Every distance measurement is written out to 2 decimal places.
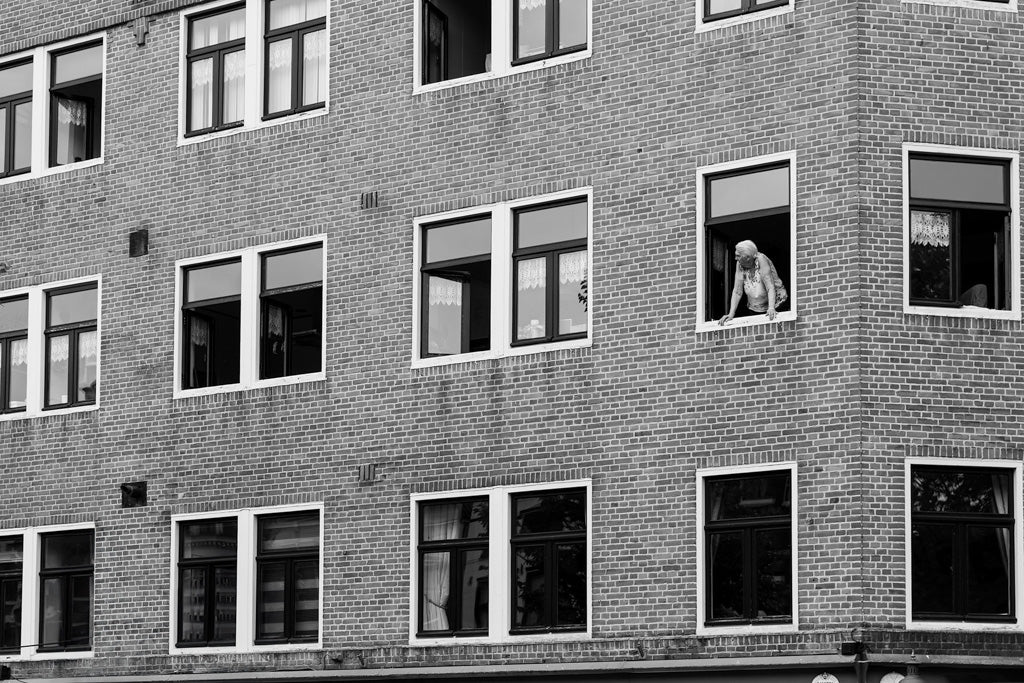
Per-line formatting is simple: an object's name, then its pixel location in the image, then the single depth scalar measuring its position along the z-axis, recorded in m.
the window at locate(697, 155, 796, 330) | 21.80
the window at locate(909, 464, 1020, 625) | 20.94
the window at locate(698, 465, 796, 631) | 21.23
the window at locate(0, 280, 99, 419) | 27.70
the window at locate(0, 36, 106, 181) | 28.33
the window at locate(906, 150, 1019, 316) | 21.59
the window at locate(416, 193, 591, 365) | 23.39
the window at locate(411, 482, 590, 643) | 22.86
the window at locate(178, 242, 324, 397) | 25.62
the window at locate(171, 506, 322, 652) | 25.03
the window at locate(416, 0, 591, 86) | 23.89
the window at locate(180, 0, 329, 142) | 26.05
